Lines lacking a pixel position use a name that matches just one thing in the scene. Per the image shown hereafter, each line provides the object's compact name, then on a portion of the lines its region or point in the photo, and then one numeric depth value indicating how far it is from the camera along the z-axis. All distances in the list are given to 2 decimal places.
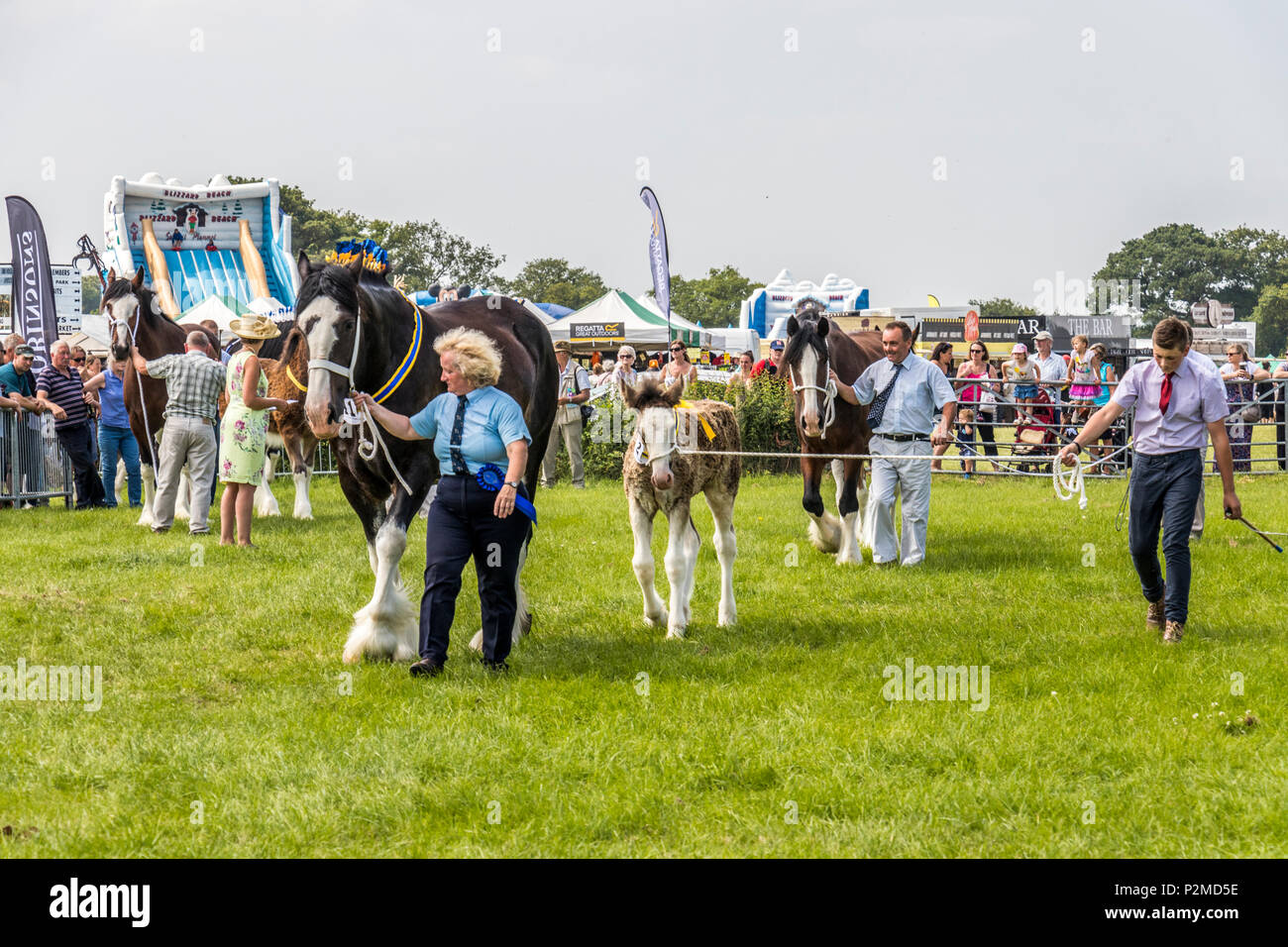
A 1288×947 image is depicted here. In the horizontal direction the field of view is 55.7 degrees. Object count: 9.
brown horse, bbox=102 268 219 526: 13.08
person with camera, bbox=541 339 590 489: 18.62
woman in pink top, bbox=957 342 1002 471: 19.81
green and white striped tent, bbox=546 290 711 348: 35.59
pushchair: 19.38
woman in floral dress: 12.05
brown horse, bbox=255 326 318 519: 13.38
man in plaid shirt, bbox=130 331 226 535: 12.69
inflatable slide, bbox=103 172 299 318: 33.81
